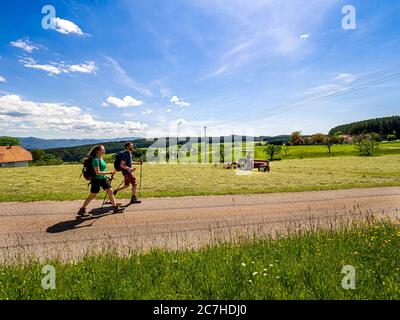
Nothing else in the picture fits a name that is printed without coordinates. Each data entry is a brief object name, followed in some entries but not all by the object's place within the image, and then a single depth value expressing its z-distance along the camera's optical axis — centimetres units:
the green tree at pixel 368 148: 6788
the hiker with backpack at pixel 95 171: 844
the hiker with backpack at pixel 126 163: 1046
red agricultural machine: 3142
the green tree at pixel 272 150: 7219
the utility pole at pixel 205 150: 5999
